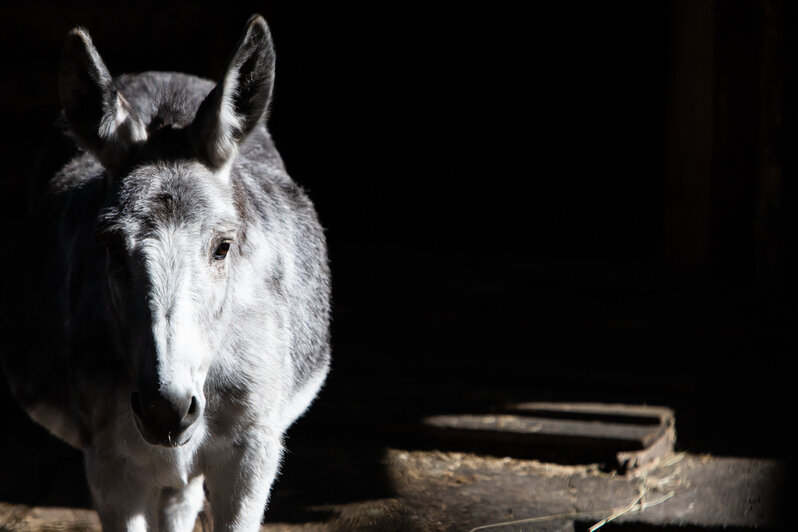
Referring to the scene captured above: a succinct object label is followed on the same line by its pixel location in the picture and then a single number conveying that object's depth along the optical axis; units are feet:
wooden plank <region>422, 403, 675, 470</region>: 28.76
